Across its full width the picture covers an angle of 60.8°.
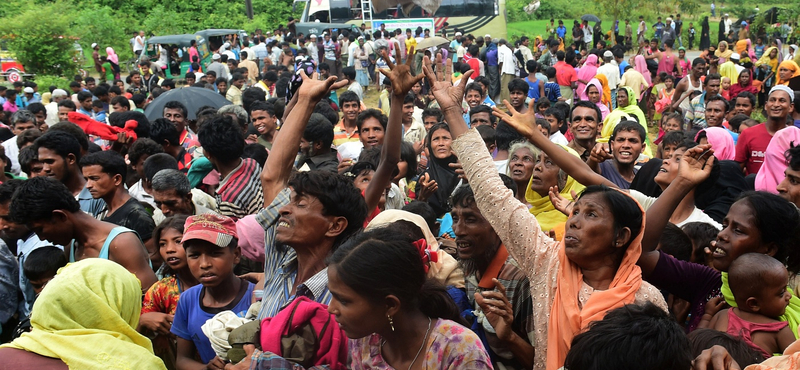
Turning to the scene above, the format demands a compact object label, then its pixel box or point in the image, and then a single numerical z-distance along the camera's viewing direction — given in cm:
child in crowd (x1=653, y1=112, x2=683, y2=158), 764
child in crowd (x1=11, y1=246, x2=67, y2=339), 366
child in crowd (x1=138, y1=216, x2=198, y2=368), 326
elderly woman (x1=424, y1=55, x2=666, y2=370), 237
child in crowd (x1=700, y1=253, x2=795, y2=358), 259
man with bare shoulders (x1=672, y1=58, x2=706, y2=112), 1049
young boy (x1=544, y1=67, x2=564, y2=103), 1116
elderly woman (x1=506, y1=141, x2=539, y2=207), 447
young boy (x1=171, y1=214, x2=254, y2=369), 309
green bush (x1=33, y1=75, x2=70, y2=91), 1853
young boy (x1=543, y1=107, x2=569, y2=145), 735
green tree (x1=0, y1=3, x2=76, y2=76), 1972
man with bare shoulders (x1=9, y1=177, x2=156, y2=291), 355
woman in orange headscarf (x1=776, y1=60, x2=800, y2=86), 1166
